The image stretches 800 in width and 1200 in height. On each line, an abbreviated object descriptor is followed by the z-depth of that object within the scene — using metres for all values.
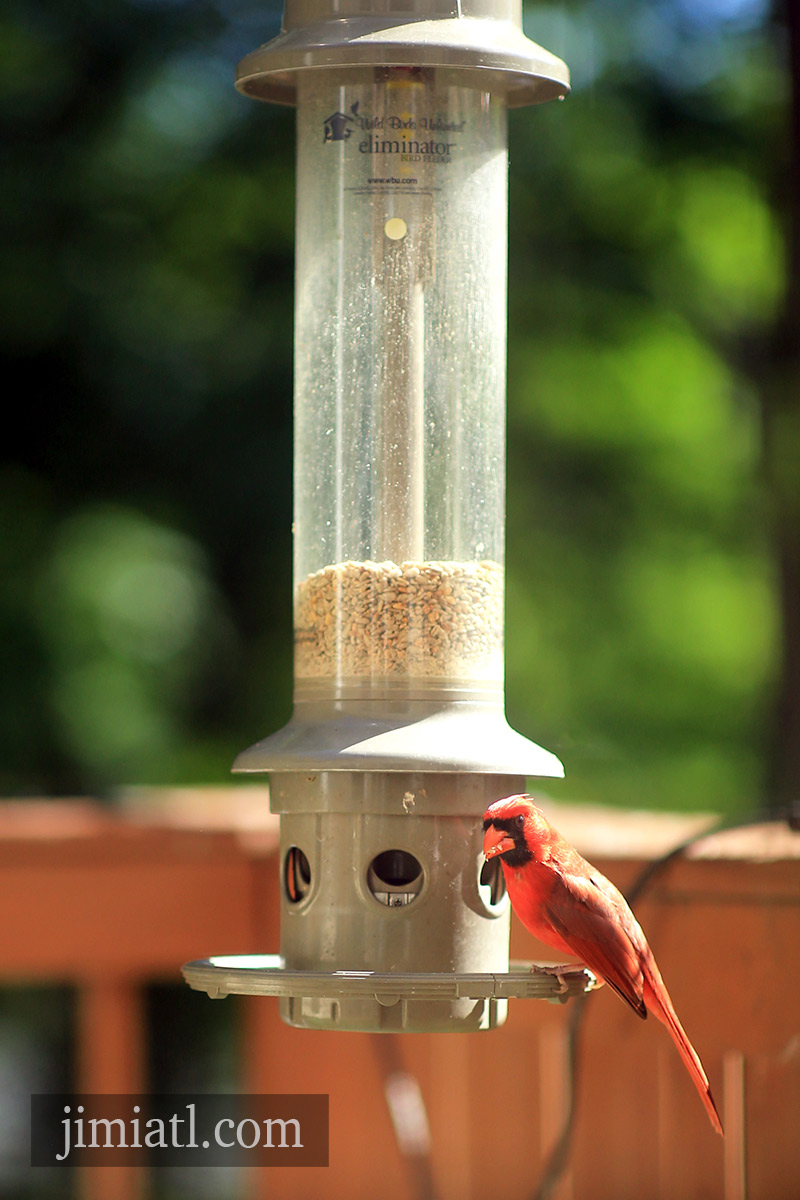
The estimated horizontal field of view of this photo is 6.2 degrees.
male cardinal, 3.72
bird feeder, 3.79
